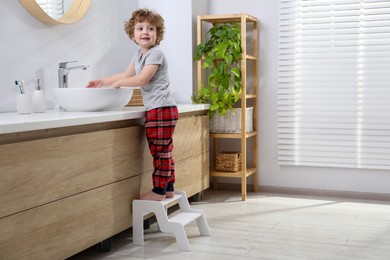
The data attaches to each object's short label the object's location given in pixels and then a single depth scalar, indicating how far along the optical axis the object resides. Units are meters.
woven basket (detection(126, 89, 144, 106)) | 3.49
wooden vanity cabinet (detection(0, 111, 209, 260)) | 1.90
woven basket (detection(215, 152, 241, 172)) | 3.79
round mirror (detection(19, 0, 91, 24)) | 2.71
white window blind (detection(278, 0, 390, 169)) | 3.66
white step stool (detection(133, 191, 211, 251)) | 2.61
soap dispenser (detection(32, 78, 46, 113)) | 2.55
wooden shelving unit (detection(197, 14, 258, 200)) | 3.67
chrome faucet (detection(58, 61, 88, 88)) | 2.79
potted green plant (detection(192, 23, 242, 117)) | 3.63
